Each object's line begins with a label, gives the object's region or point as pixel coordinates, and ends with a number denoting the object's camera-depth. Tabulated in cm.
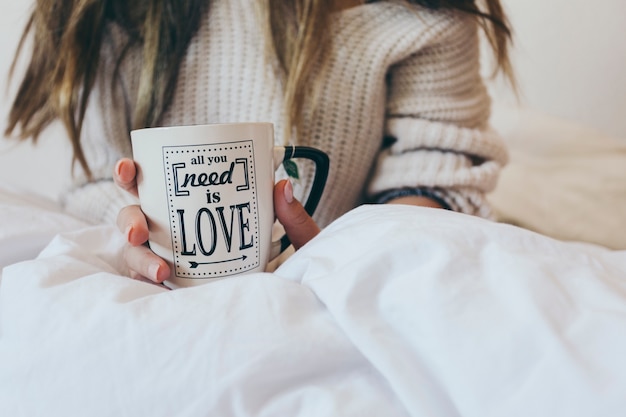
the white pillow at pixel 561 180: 85
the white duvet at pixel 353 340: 22
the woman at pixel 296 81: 63
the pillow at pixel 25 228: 43
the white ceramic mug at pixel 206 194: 33
